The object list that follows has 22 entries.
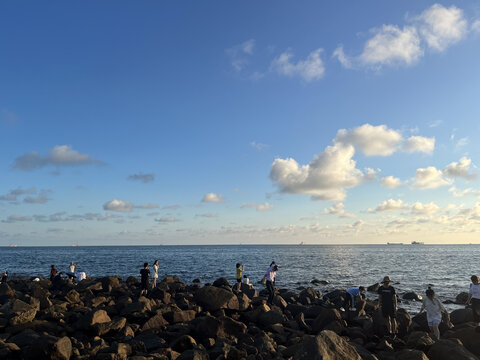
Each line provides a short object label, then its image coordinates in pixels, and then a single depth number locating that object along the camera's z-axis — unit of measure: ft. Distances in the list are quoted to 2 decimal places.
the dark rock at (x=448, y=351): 35.65
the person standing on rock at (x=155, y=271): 84.85
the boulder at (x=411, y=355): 34.88
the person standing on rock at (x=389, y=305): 48.01
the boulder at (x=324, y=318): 52.44
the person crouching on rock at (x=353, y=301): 66.54
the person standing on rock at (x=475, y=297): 47.80
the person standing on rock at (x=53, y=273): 96.81
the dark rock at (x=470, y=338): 42.14
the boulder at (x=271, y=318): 53.31
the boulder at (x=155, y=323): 46.80
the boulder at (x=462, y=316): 56.24
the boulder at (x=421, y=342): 40.70
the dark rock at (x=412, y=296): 99.64
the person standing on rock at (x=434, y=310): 44.52
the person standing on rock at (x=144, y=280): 73.72
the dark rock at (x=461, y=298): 93.45
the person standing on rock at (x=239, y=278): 82.94
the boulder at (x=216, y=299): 58.28
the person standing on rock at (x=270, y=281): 71.20
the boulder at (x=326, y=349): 26.25
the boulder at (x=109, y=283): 83.35
